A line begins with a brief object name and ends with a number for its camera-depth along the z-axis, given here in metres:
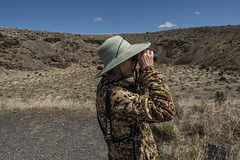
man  1.25
